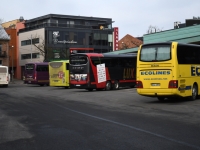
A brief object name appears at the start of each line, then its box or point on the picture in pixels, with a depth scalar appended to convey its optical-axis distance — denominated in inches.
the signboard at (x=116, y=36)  2306.6
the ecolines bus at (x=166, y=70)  504.8
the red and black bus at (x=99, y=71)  859.4
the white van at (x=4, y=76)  1226.1
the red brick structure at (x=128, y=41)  2747.2
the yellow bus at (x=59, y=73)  1053.4
